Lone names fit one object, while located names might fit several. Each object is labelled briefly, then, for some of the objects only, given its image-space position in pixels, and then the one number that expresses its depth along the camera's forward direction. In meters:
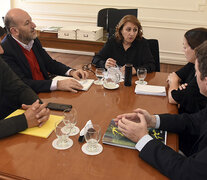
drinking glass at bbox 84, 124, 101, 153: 1.14
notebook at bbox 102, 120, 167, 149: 1.18
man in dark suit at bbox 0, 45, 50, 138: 1.25
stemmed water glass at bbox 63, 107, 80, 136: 1.26
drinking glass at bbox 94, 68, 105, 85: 2.06
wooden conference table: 0.98
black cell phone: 1.53
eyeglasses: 2.35
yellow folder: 1.26
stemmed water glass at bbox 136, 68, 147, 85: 1.98
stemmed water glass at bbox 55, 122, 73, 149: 1.18
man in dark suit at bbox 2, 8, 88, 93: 1.85
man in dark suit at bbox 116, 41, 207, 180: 0.97
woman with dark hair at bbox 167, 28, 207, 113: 1.72
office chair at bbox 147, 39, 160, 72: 2.74
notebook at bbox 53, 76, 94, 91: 1.89
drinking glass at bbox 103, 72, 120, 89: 1.94
